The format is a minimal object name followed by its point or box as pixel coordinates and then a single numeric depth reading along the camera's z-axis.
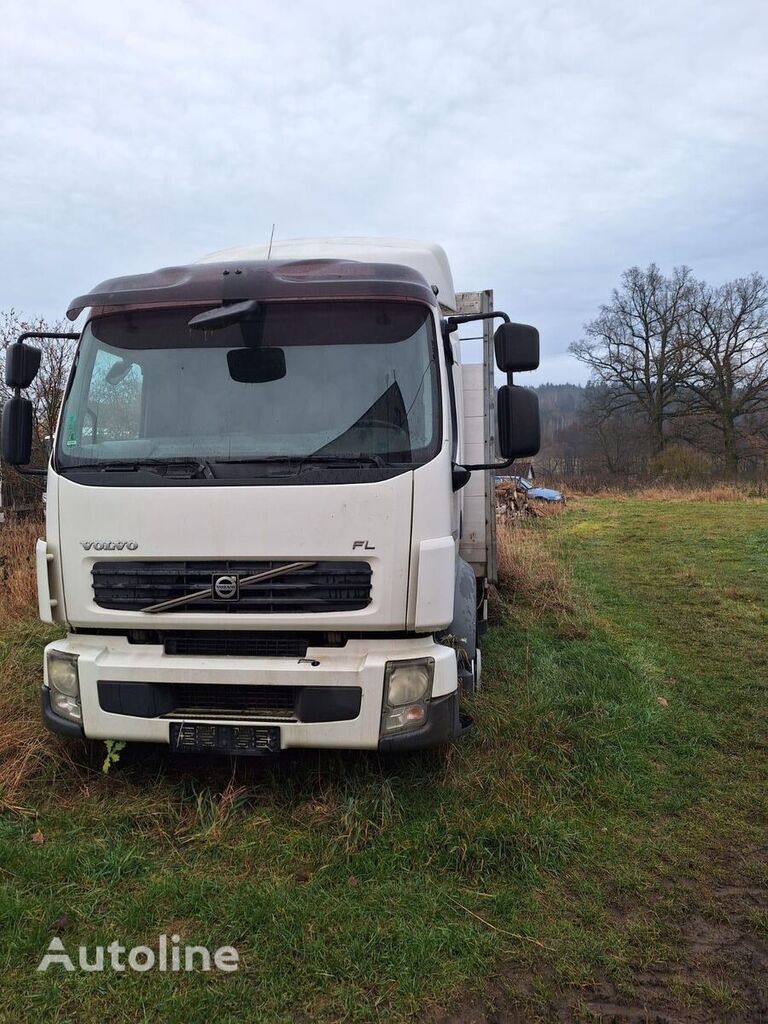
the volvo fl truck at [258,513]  3.21
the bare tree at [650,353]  38.06
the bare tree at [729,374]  34.88
